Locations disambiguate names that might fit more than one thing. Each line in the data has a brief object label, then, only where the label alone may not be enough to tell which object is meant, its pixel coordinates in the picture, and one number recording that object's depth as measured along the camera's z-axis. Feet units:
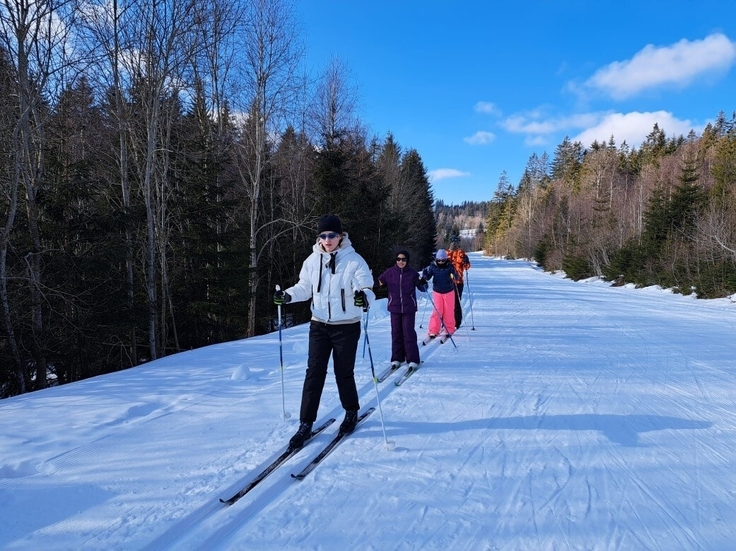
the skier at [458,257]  34.74
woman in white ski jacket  11.87
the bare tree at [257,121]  44.21
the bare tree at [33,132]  23.94
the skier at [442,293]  26.08
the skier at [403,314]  19.89
